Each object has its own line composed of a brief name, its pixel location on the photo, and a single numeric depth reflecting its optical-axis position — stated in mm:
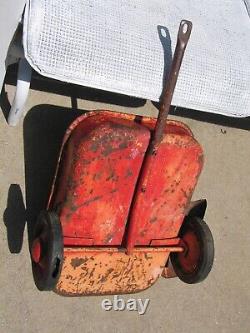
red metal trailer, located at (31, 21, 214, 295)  1437
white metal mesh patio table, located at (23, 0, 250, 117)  1407
